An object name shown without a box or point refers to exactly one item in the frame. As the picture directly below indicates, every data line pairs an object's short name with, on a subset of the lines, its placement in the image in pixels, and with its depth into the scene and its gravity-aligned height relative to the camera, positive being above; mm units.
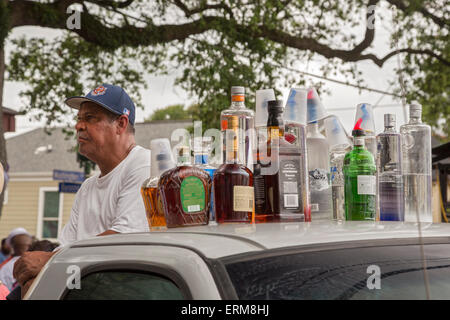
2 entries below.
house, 27203 +1473
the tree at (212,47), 11258 +3484
